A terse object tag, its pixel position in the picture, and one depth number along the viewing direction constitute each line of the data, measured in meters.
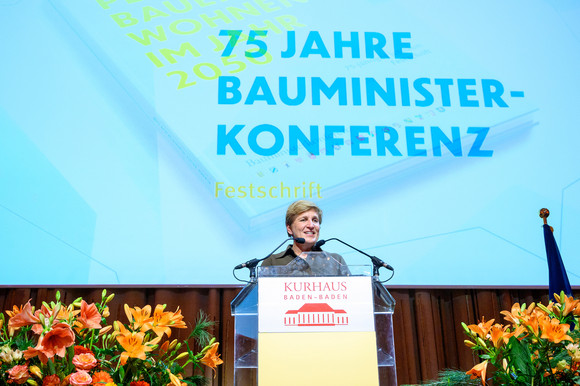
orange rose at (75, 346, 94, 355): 1.10
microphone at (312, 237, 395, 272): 1.63
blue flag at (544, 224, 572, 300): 2.74
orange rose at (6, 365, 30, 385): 1.02
